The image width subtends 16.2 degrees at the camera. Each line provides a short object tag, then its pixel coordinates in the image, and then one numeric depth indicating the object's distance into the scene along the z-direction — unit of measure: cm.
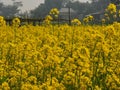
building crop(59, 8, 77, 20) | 9875
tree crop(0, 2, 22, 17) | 15438
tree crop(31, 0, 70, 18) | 12952
